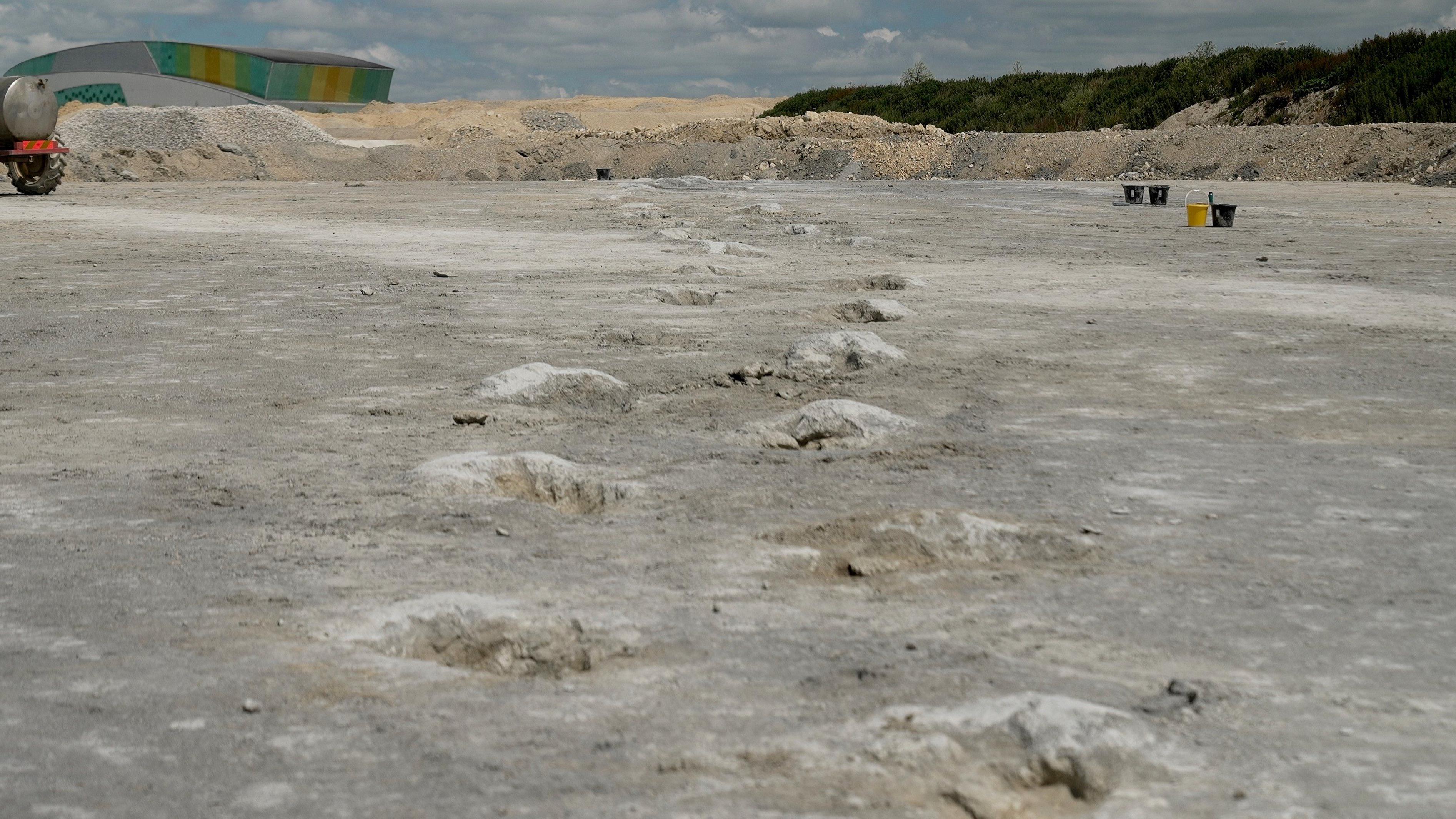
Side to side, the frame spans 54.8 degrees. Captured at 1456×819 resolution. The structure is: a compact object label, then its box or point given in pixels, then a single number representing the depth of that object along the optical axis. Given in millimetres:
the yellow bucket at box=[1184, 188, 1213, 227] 15859
